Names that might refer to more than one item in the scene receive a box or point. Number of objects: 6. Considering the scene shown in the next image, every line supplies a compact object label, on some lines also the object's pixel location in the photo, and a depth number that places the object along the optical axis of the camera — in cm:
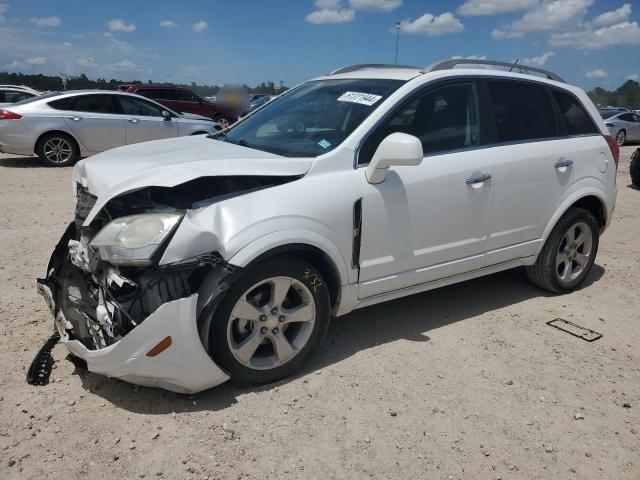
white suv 274
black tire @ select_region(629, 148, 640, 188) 1053
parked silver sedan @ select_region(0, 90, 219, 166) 1028
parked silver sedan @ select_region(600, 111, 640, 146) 2081
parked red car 1859
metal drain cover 400
